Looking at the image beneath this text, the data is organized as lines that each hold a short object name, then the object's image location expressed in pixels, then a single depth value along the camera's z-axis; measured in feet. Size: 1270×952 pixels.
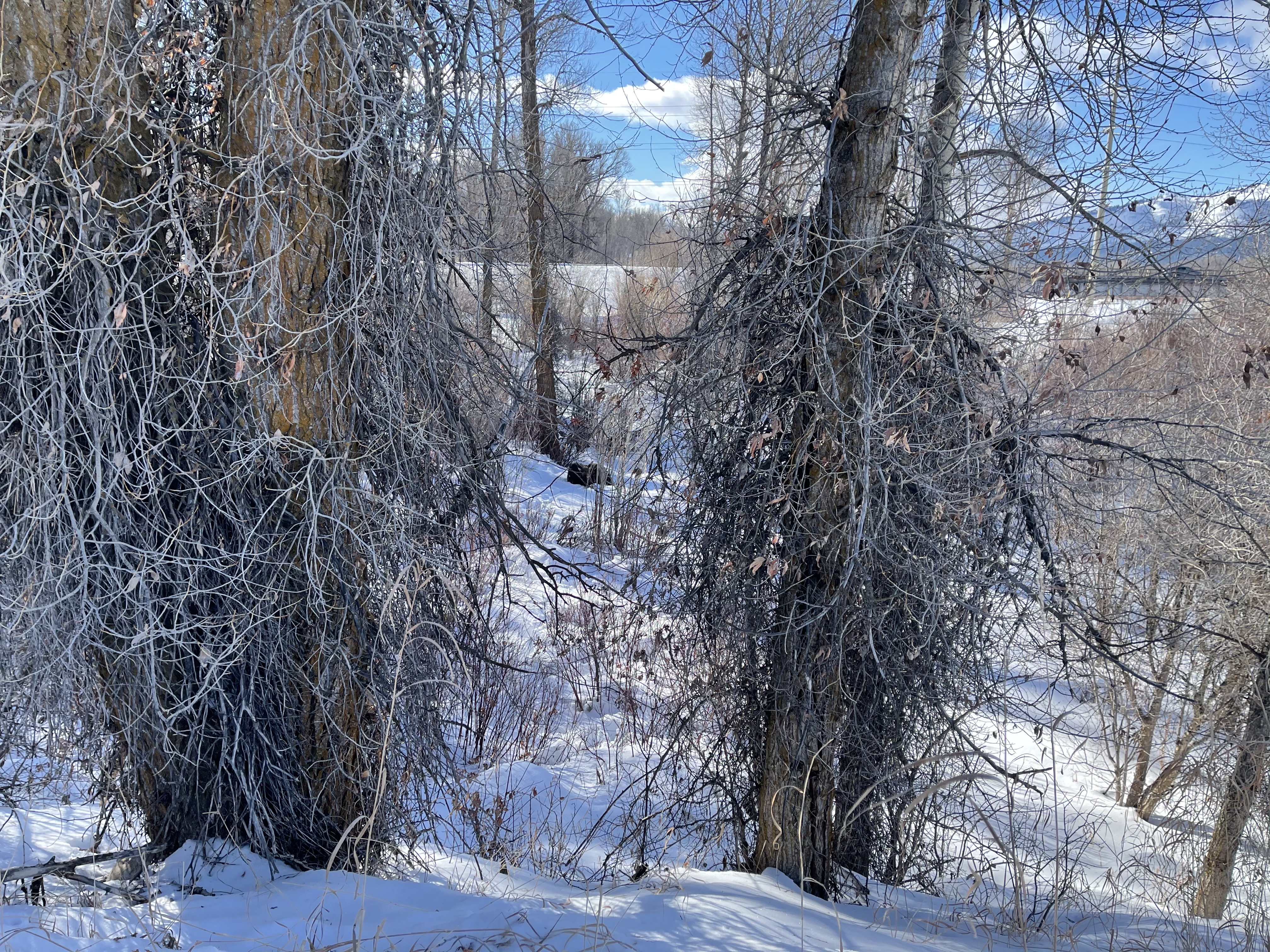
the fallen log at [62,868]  10.18
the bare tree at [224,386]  10.03
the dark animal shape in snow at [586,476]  37.17
